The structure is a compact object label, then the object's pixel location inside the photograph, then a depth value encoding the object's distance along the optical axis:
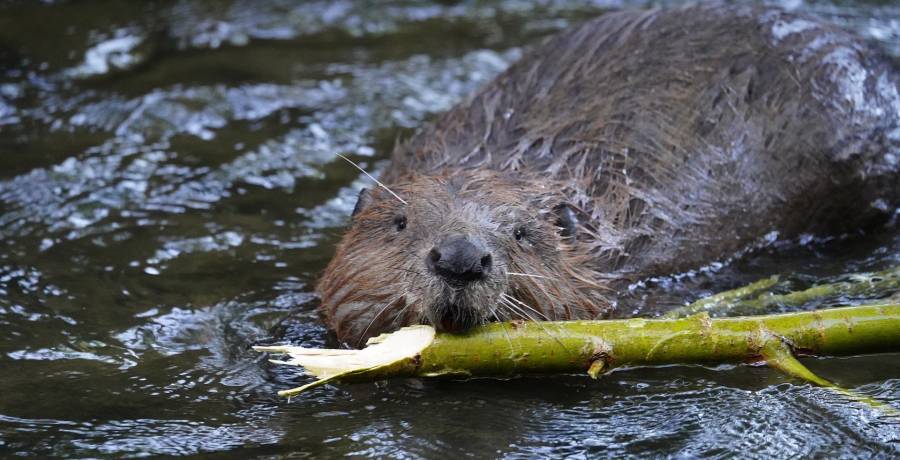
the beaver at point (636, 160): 9.18
